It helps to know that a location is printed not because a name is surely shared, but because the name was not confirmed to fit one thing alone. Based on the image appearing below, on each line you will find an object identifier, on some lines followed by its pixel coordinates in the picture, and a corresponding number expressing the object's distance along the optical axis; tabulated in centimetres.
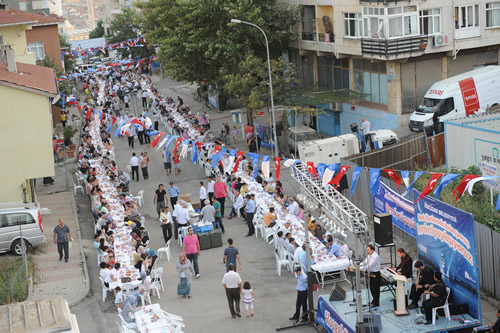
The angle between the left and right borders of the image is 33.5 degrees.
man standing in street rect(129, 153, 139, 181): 3741
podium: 1855
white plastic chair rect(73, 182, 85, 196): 3671
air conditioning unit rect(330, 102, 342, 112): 4612
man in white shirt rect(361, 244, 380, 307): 1939
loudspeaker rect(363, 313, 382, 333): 1795
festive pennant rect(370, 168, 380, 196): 2552
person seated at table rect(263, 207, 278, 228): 2673
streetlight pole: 3853
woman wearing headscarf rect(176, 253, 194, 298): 2247
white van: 3925
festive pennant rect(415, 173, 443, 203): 2029
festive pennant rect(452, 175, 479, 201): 2032
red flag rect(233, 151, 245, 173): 3105
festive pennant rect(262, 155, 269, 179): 2845
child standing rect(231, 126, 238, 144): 4568
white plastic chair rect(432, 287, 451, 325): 1808
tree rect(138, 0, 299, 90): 4456
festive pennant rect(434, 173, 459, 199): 2086
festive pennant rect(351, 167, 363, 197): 2572
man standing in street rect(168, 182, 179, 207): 3110
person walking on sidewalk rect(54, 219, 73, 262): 2656
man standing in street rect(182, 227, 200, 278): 2366
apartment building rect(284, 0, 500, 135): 4144
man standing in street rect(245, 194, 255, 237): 2797
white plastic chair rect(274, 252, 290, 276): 2402
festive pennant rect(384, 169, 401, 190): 2391
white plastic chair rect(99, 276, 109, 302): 2306
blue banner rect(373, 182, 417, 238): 2542
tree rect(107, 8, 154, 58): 9856
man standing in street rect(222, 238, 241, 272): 2283
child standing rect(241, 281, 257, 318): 2072
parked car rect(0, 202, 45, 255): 2731
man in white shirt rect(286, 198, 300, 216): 2733
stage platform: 1802
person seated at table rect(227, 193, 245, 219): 2969
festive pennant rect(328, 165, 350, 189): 2522
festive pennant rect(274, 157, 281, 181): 2787
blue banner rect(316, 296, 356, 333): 1875
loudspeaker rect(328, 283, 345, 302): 1991
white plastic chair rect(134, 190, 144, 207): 3338
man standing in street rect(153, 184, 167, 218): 3045
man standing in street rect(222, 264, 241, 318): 2072
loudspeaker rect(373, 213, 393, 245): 1855
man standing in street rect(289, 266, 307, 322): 2041
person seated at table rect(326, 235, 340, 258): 2338
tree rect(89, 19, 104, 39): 13812
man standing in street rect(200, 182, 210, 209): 3002
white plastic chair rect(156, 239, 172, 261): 2634
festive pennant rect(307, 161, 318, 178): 2619
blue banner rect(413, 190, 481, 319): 1766
